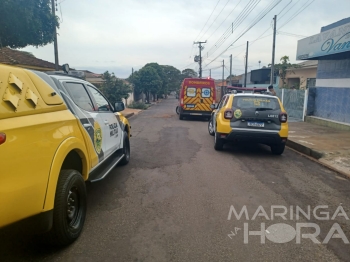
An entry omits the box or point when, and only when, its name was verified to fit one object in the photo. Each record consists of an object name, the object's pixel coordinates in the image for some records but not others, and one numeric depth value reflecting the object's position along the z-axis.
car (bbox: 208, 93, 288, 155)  7.14
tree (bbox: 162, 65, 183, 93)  80.38
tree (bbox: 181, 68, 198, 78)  90.19
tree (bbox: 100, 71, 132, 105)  19.62
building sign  10.49
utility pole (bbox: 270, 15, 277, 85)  21.02
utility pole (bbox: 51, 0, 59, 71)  14.21
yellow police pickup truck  2.29
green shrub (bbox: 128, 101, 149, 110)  30.56
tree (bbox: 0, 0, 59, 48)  9.00
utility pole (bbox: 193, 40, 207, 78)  47.33
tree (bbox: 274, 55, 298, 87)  27.55
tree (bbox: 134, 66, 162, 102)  39.72
